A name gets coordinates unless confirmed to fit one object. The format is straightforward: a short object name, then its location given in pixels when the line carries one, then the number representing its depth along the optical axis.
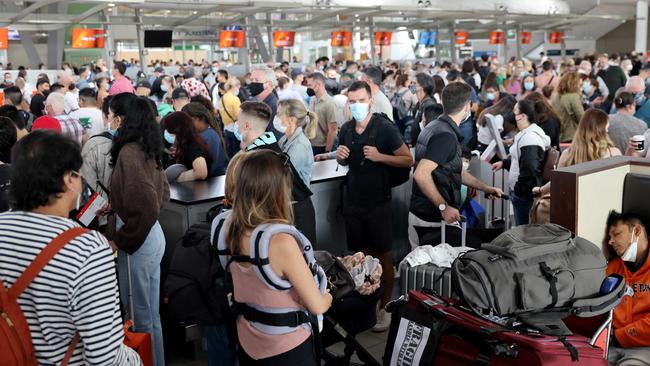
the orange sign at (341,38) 22.72
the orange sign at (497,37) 27.59
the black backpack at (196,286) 3.09
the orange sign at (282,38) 21.81
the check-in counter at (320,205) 4.52
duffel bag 2.69
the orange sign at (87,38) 17.34
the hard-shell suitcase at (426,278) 3.57
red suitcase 2.46
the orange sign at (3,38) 15.27
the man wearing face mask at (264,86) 8.32
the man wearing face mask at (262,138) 4.09
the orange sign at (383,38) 23.95
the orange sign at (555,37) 29.75
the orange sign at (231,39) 19.54
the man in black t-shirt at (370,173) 4.63
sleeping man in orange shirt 3.29
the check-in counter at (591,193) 3.27
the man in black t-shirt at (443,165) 4.30
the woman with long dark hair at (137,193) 3.37
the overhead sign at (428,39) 26.36
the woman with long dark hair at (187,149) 4.97
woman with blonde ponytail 4.45
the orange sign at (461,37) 27.16
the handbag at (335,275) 3.04
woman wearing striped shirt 1.93
